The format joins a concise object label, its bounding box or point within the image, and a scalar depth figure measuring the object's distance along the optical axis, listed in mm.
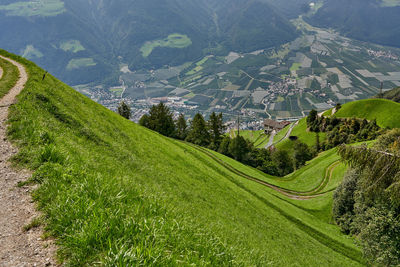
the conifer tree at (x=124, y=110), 76000
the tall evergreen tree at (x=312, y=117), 110812
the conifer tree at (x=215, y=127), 86938
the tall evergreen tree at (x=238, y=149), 73438
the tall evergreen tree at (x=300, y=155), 73312
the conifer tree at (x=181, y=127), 91219
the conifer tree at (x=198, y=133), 81938
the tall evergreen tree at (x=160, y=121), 74062
